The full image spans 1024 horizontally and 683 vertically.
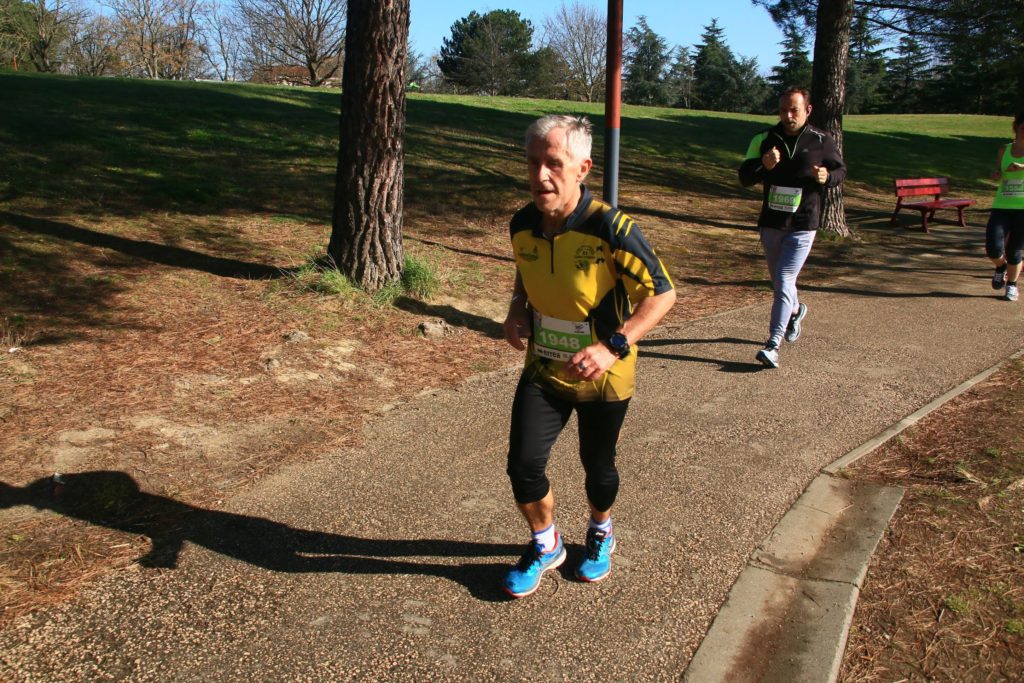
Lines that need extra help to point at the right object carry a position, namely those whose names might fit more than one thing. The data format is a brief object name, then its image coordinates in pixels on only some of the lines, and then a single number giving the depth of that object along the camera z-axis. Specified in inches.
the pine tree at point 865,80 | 1974.7
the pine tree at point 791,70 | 2092.8
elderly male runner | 111.5
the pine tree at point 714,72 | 2142.0
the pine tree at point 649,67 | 2271.2
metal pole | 269.0
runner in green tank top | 294.2
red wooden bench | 505.7
